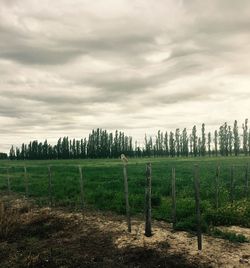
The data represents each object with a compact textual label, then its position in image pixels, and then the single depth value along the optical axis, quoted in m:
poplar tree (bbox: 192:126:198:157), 90.54
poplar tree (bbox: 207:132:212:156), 93.66
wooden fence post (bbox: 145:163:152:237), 8.76
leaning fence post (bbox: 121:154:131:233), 9.21
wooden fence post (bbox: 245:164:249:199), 13.62
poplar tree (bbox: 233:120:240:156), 82.36
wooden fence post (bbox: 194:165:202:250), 7.82
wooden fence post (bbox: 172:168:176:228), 9.42
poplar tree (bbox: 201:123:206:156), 85.46
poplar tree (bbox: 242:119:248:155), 76.38
